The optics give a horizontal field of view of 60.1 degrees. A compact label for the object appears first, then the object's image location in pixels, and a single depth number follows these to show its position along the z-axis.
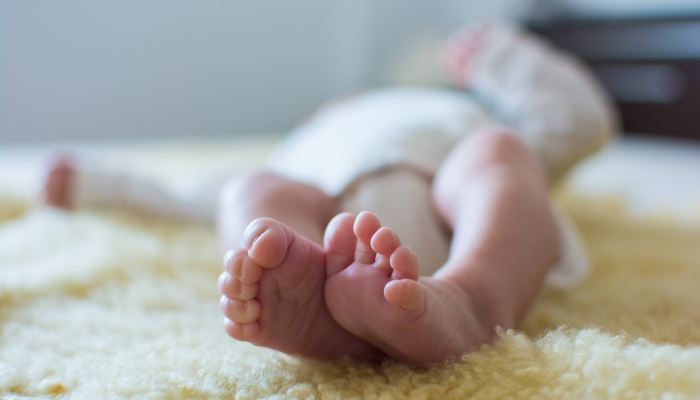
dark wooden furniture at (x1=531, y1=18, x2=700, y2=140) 2.41
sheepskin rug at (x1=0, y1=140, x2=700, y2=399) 0.41
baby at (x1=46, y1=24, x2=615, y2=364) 0.43
